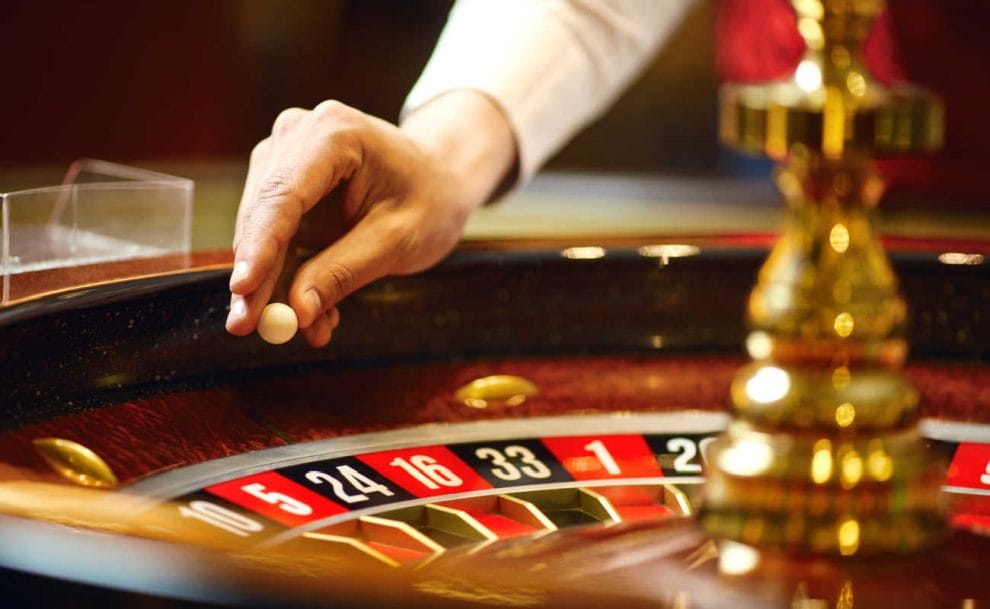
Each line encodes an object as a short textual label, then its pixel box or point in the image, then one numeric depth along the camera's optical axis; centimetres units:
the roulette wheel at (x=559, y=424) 94
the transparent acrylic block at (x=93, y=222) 128
